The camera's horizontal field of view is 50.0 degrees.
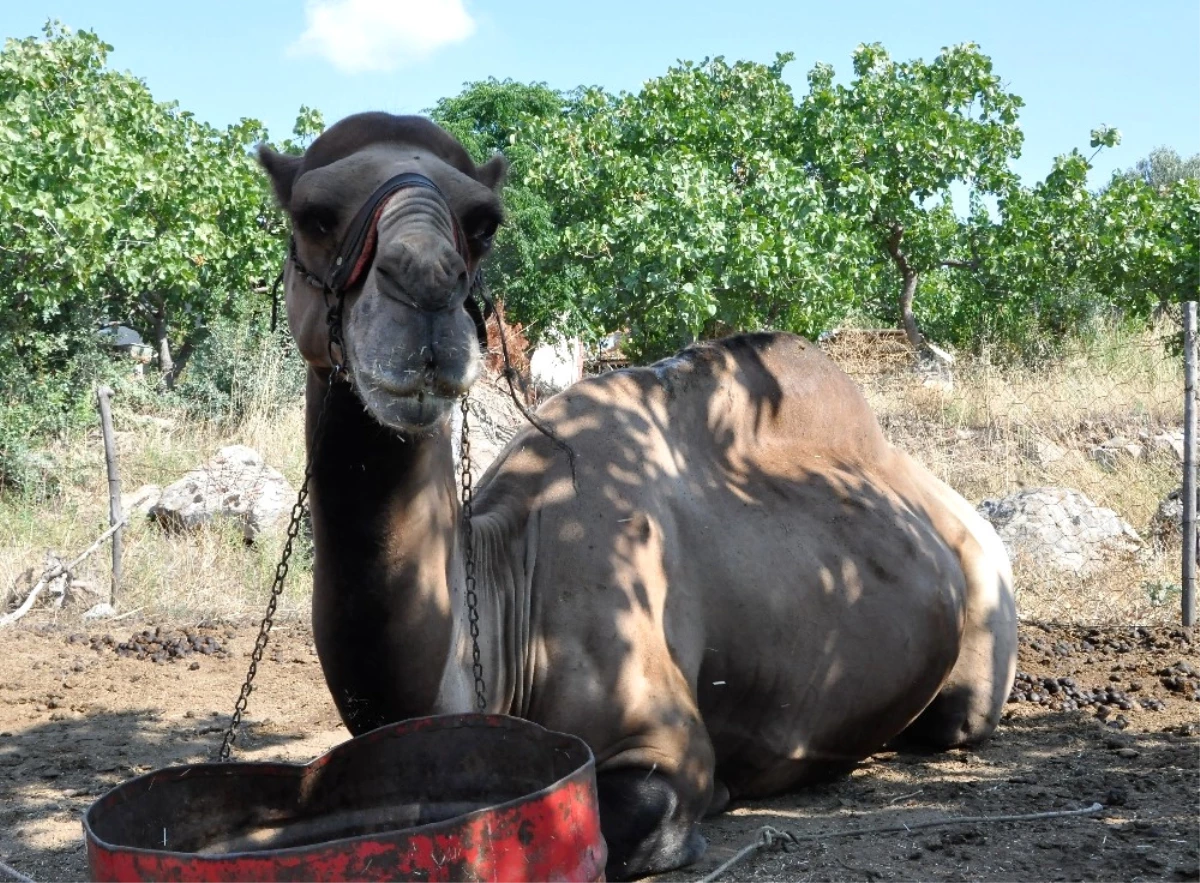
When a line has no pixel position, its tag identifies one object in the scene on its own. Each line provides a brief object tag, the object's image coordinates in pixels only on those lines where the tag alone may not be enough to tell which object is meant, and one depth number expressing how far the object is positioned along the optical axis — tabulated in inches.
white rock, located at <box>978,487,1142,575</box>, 366.3
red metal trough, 84.7
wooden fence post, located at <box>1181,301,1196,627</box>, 294.7
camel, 122.2
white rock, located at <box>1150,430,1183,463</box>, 509.0
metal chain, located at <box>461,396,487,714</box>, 126.3
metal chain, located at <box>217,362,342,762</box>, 119.3
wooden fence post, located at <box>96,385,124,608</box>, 339.9
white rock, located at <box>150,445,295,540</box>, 406.3
